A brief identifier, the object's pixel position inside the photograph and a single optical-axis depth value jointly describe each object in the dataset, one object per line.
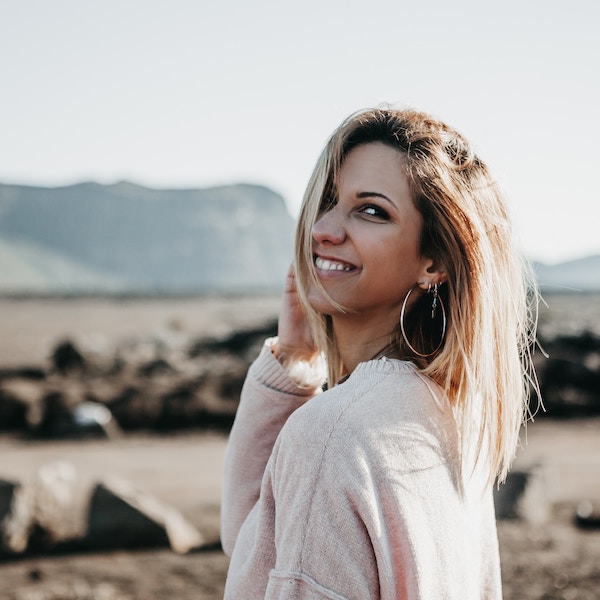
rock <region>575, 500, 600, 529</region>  6.10
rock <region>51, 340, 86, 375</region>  15.17
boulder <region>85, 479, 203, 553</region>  5.63
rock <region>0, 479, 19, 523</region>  5.62
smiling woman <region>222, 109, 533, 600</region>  1.26
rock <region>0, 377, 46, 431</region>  10.66
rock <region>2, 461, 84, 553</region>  5.59
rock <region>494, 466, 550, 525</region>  6.12
